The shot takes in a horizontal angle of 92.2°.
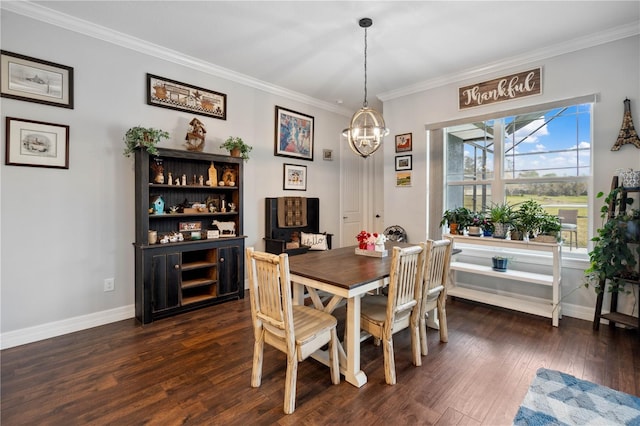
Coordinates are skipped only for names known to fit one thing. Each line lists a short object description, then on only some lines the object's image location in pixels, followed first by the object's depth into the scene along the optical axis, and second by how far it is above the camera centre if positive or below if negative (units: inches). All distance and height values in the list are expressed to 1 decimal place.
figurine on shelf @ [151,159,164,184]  128.4 +16.5
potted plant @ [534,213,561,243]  124.9 -7.3
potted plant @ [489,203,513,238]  136.9 -4.1
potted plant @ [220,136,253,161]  146.6 +30.3
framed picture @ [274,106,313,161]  181.5 +46.8
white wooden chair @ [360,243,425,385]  79.9 -27.7
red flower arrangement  112.1 -10.4
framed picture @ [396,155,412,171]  179.5 +28.8
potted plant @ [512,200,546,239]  130.3 -3.0
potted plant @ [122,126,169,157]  117.9 +27.7
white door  221.5 +12.6
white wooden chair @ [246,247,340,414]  70.6 -29.0
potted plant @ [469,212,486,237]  144.3 -6.7
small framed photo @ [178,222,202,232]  140.6 -7.4
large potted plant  108.4 -14.7
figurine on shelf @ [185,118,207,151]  136.7 +32.9
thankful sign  137.7 +57.9
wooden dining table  77.8 -19.2
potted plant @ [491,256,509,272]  138.9 -24.0
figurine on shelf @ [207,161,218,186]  144.9 +16.2
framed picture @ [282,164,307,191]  186.9 +20.6
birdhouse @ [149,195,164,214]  128.6 +2.2
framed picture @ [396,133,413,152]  178.9 +40.1
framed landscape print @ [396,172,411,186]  179.8 +19.0
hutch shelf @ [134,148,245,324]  121.0 -10.4
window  131.0 +23.8
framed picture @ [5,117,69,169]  101.3 +22.8
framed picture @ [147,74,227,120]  133.6 +52.6
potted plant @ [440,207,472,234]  149.5 -4.0
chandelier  112.5 +28.8
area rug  67.9 -45.7
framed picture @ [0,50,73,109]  101.0 +44.7
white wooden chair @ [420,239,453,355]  91.1 -22.8
